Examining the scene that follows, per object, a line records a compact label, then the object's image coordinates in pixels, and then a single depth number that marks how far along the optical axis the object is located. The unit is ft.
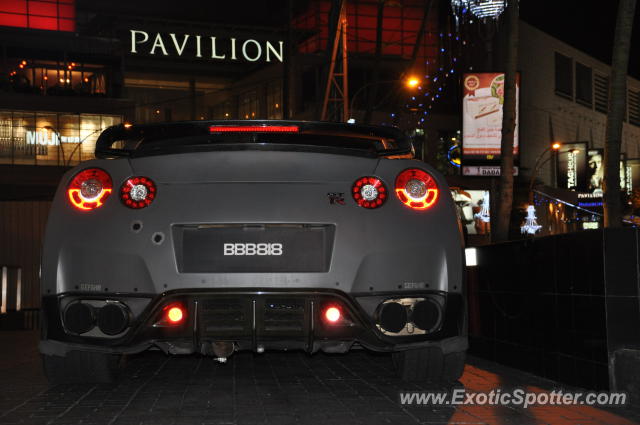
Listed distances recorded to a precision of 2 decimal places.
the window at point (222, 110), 235.40
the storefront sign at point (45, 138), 195.42
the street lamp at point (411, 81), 90.07
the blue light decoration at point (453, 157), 190.07
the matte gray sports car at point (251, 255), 15.98
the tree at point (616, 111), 32.17
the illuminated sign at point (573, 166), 193.57
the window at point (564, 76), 205.16
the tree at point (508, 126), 43.88
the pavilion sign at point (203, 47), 222.89
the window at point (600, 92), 217.15
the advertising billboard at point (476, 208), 188.55
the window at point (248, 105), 222.69
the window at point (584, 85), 211.61
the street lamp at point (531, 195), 156.15
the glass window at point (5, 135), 192.03
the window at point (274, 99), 209.05
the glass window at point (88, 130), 198.80
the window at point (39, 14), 226.79
